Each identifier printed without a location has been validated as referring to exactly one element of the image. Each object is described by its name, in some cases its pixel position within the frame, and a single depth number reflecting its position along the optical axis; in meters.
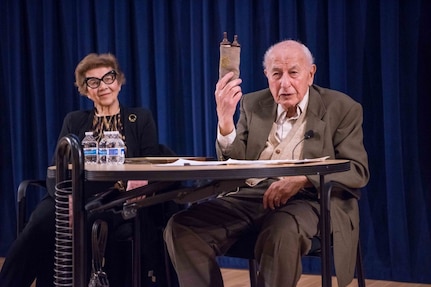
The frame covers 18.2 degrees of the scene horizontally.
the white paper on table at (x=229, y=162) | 4.10
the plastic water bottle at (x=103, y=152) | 4.82
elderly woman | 5.71
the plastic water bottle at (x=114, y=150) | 4.73
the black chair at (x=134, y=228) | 5.59
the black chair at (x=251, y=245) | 4.58
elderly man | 4.54
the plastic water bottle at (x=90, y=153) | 5.12
